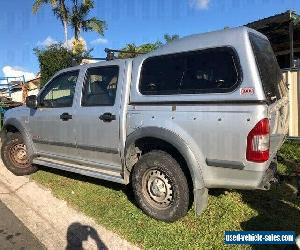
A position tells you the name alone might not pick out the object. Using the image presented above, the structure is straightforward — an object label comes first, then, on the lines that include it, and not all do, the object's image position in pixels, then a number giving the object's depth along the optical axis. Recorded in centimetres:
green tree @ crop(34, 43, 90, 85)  1440
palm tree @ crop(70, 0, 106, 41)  1643
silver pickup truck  270
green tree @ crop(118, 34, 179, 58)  1888
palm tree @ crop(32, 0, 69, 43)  1580
